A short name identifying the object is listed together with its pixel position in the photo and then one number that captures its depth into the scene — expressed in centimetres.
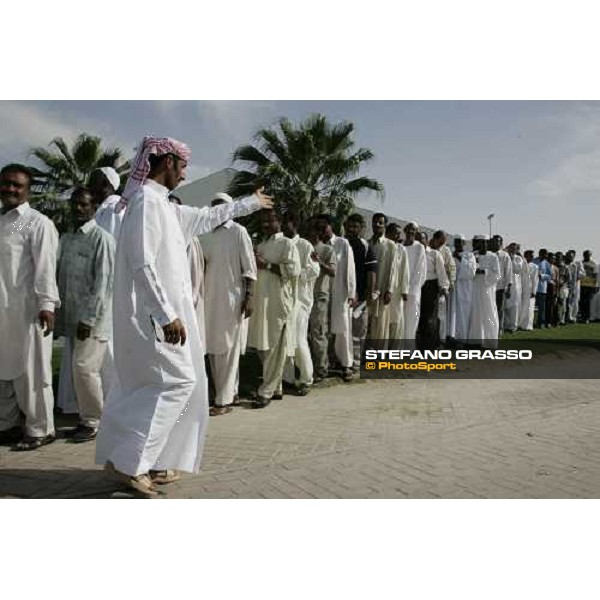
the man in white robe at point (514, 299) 1246
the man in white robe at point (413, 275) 851
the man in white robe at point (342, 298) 708
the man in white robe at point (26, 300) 427
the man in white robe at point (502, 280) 1073
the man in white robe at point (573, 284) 1503
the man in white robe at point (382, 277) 776
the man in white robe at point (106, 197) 498
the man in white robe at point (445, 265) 898
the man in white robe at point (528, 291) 1304
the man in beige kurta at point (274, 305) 595
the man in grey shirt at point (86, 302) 454
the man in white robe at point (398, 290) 788
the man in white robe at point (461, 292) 1004
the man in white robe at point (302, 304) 626
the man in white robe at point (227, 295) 566
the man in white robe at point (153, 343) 334
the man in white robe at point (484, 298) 978
